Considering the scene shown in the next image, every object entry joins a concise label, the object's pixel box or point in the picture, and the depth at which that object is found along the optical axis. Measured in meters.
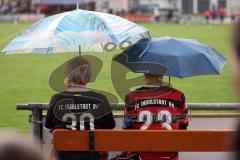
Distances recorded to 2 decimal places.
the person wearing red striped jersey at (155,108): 10.55
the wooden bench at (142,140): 9.76
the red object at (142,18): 131.75
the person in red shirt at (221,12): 134.87
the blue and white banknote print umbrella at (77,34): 11.05
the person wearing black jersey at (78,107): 10.29
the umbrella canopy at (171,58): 11.34
